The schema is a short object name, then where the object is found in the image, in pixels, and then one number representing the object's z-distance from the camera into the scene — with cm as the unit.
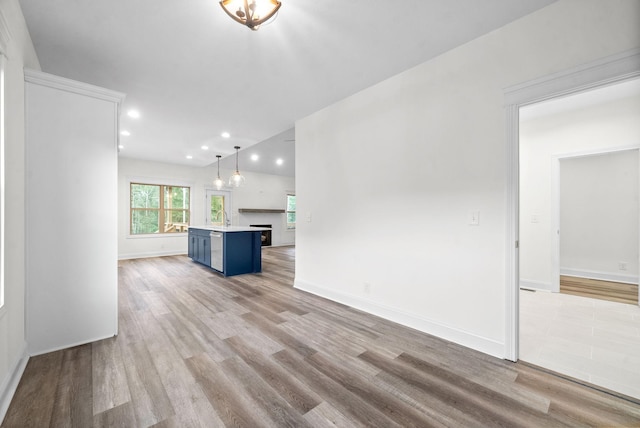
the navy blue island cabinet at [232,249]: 496
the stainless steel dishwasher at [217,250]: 504
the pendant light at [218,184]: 609
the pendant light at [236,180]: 543
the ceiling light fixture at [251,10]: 144
